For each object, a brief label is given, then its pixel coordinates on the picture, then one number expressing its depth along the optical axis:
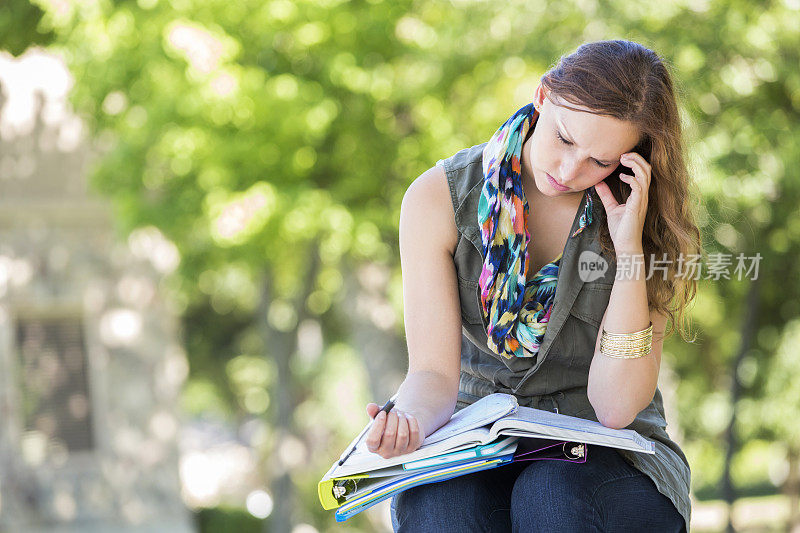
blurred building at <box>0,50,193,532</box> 21.14
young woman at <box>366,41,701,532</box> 3.83
